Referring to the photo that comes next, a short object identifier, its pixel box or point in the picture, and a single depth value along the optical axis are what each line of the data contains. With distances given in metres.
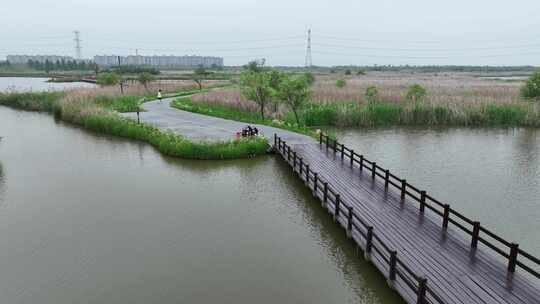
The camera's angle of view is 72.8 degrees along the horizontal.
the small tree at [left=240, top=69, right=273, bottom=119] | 33.72
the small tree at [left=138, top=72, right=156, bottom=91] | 60.44
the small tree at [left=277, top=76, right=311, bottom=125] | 31.20
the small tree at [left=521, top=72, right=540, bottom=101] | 37.53
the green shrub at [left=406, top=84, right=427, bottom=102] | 41.53
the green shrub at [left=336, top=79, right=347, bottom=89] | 53.72
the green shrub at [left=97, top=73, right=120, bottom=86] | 62.03
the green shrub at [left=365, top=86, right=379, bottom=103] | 41.50
